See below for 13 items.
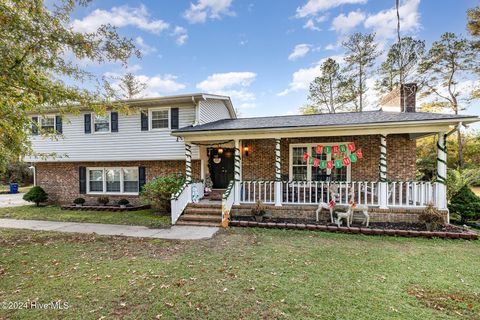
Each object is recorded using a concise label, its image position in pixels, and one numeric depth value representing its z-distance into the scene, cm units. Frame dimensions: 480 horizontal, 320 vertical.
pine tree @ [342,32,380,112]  1923
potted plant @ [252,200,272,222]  793
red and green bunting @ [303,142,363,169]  786
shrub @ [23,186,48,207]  1195
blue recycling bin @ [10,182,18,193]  2000
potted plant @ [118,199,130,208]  1126
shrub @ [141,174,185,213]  938
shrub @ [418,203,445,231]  661
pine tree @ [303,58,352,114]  2125
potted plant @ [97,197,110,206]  1159
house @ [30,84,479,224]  746
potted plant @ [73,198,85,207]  1169
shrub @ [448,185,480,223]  764
